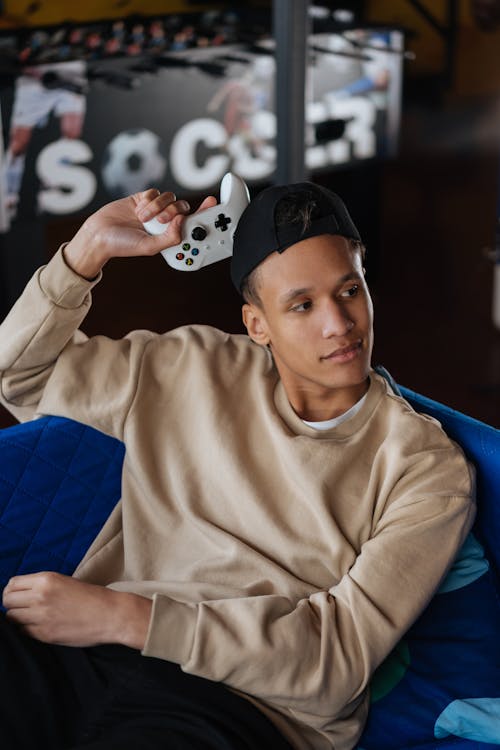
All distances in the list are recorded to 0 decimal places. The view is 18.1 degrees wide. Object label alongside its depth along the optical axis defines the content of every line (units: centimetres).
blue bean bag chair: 203
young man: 188
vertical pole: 388
